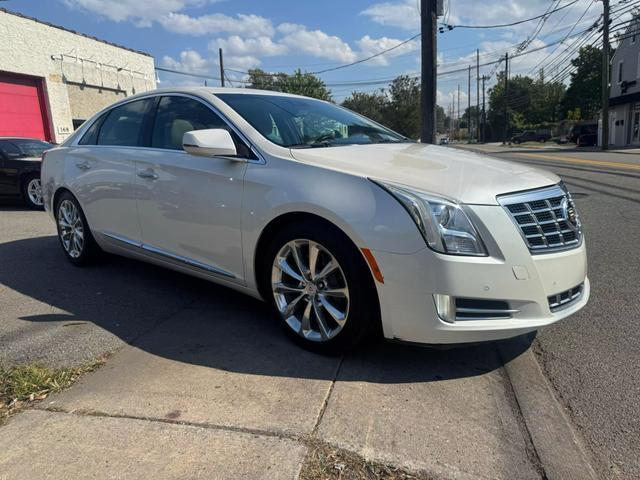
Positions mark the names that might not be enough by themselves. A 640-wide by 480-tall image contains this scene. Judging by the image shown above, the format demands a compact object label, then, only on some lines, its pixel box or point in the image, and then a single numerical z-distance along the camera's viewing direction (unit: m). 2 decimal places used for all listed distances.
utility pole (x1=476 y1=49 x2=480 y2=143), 79.38
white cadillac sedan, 2.61
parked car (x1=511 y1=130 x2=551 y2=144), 63.28
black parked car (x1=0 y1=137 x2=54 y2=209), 9.75
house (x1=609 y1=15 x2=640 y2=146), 35.00
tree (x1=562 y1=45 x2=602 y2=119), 61.22
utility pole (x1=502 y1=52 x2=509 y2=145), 62.53
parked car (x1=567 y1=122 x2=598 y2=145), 42.05
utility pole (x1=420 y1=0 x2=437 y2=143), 11.09
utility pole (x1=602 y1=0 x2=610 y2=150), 28.88
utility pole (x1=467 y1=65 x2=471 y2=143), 88.18
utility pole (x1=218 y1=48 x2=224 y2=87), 39.09
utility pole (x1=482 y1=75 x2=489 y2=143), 78.12
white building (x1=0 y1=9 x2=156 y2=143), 19.78
